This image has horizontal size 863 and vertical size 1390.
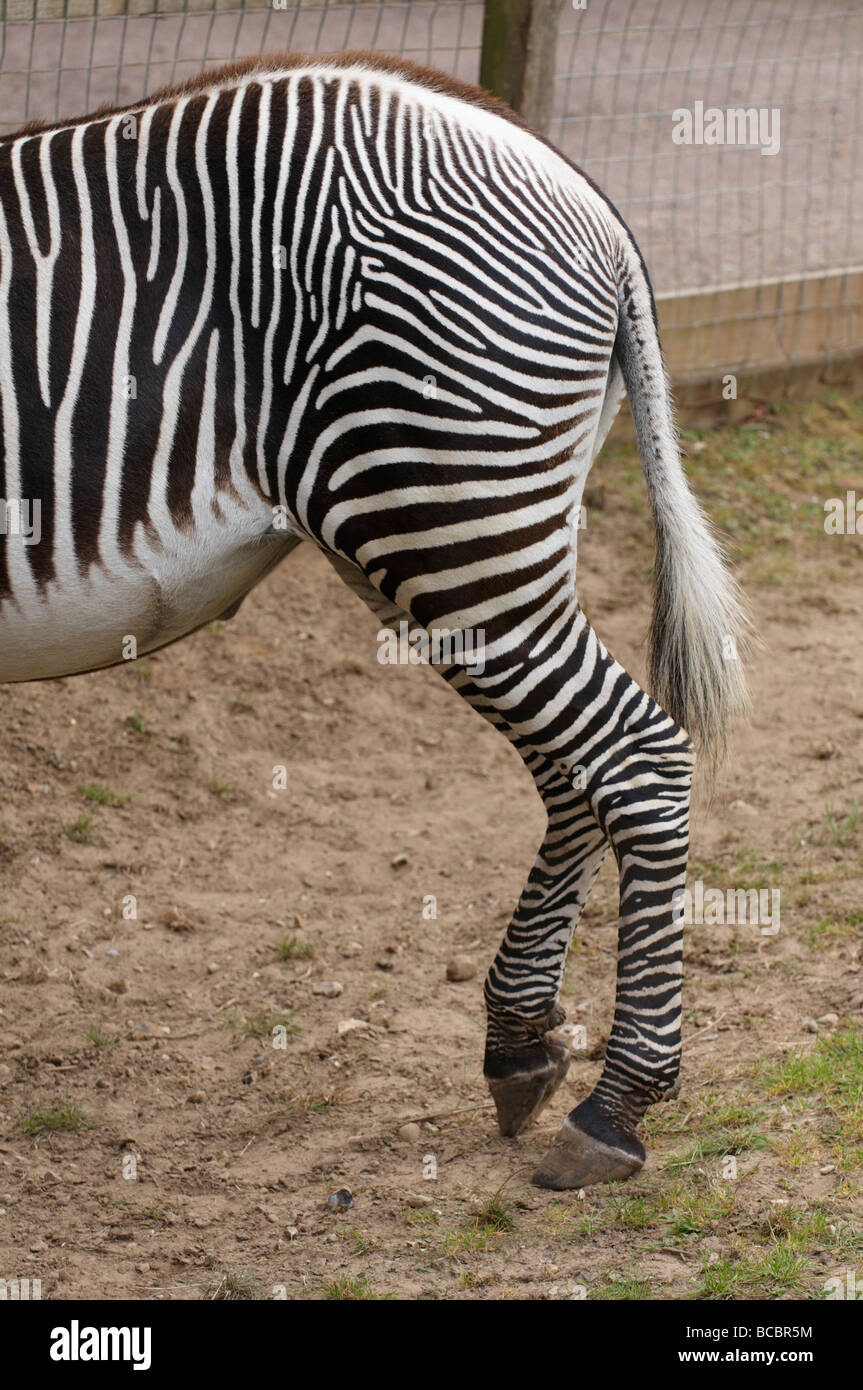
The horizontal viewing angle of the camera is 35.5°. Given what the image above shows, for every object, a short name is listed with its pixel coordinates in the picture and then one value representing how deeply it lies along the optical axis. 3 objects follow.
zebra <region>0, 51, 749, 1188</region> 3.12
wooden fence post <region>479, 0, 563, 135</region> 6.34
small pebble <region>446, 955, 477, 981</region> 4.55
